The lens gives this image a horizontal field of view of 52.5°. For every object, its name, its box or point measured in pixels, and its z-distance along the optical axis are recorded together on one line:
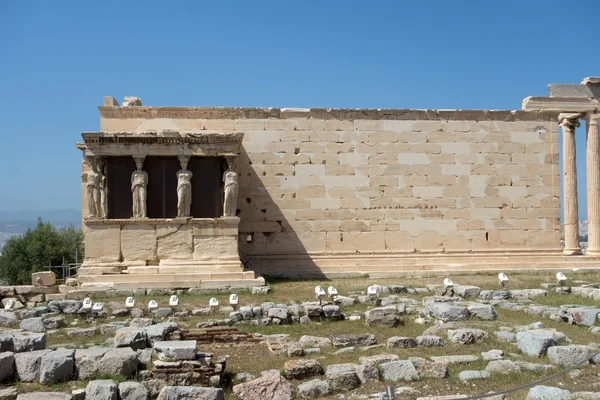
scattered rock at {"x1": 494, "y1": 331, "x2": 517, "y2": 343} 9.27
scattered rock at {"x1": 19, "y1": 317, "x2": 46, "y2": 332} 10.98
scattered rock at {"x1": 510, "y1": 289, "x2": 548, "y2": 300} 13.75
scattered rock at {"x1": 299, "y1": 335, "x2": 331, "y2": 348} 9.39
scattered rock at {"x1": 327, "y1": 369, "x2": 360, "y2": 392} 7.20
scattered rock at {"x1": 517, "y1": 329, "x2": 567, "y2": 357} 8.27
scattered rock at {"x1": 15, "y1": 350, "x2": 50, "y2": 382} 7.58
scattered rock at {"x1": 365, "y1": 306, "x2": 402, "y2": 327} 11.09
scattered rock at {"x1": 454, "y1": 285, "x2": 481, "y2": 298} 14.09
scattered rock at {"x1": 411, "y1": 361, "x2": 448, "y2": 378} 7.44
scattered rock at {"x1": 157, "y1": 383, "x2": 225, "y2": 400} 6.56
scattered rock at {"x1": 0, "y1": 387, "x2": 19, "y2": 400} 6.89
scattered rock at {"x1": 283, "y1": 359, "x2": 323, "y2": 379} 7.61
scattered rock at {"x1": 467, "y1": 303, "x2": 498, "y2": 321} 11.15
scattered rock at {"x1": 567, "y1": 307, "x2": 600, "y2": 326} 10.51
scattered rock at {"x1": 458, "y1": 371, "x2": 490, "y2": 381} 7.30
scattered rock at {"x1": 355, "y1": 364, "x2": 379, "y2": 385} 7.37
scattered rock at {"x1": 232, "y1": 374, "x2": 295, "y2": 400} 6.77
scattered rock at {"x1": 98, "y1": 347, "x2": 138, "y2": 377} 7.57
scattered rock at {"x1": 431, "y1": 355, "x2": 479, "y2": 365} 8.00
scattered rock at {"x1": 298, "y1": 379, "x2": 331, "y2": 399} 6.98
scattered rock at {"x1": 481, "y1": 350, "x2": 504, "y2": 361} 8.15
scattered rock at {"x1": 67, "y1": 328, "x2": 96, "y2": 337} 10.59
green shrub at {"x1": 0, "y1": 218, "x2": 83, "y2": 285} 36.84
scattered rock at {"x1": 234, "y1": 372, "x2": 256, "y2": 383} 7.61
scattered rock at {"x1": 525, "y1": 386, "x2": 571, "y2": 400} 6.28
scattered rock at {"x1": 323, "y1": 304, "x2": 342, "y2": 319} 11.78
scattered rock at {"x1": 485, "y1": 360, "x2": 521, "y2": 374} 7.53
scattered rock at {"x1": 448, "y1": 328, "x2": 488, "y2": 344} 9.27
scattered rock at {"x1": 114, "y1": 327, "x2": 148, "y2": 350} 8.77
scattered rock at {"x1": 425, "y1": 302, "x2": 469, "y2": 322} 11.04
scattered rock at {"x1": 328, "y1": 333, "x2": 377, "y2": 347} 9.41
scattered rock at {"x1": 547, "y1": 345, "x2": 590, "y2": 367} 7.81
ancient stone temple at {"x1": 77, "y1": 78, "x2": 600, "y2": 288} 19.06
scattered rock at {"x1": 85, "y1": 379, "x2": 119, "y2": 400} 6.60
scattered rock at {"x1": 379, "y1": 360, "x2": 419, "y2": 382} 7.39
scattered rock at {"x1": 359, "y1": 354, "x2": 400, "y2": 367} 7.81
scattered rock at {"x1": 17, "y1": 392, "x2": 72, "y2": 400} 6.52
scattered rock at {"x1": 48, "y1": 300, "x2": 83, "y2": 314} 12.88
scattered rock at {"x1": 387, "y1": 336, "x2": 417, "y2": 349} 9.14
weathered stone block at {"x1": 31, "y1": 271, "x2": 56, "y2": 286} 16.20
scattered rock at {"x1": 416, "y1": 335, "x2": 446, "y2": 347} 9.12
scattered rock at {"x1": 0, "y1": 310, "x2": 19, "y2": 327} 11.69
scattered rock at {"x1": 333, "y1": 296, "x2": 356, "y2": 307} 13.30
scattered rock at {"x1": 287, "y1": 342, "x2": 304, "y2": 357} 8.86
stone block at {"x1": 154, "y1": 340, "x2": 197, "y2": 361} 7.50
